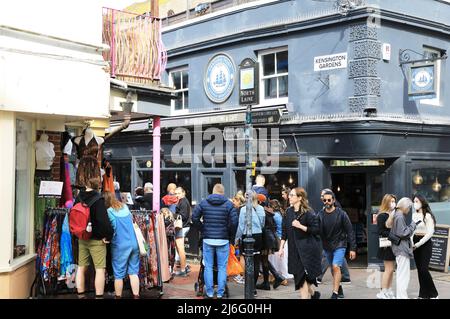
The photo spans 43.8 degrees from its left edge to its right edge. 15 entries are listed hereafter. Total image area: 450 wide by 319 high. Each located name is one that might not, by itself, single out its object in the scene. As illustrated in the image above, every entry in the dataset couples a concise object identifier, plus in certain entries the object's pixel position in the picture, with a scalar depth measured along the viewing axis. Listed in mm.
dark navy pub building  11828
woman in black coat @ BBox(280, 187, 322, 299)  7934
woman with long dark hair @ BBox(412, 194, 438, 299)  8852
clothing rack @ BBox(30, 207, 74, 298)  7977
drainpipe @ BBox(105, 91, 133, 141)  9422
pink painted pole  10094
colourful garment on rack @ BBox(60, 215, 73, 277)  7988
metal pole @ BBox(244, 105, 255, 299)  8602
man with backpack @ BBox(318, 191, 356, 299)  8641
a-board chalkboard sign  11781
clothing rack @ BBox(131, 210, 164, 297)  8680
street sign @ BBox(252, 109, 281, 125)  12727
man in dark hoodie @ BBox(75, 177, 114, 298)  7512
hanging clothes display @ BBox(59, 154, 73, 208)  8930
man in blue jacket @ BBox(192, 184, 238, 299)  8867
